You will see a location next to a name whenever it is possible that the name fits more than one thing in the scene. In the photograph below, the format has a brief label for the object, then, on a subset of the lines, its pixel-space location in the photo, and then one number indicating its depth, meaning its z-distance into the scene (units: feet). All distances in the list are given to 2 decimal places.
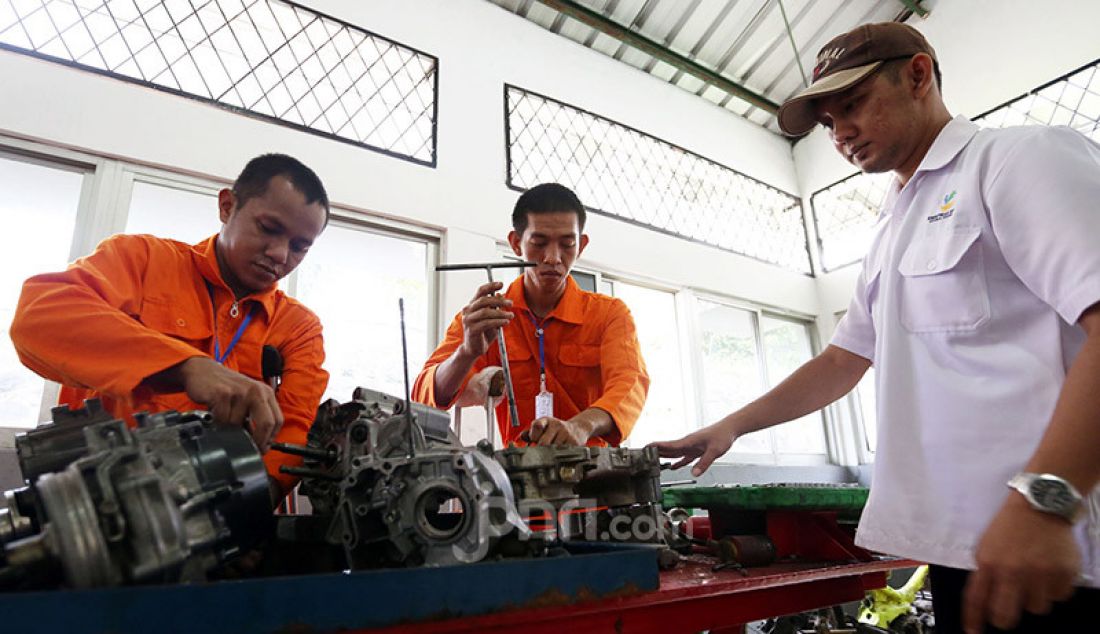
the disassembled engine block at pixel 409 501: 2.32
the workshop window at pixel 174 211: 9.01
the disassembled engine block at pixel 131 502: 1.70
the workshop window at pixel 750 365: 15.90
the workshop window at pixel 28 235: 7.62
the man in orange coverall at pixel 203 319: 3.05
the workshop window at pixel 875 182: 13.83
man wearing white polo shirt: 2.07
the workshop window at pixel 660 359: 14.33
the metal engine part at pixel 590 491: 3.13
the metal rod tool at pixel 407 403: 2.76
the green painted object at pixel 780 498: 3.61
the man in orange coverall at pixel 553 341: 5.23
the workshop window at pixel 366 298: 10.03
